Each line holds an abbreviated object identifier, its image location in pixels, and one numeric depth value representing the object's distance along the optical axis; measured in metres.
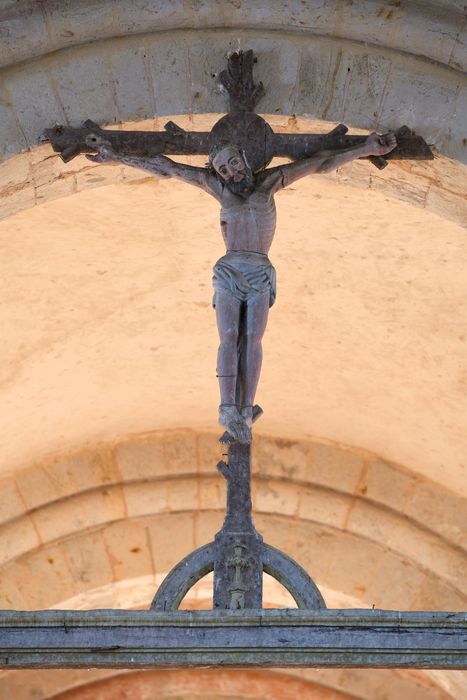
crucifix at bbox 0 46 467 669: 10.79
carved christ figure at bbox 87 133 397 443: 11.46
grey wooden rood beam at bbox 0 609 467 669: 10.77
